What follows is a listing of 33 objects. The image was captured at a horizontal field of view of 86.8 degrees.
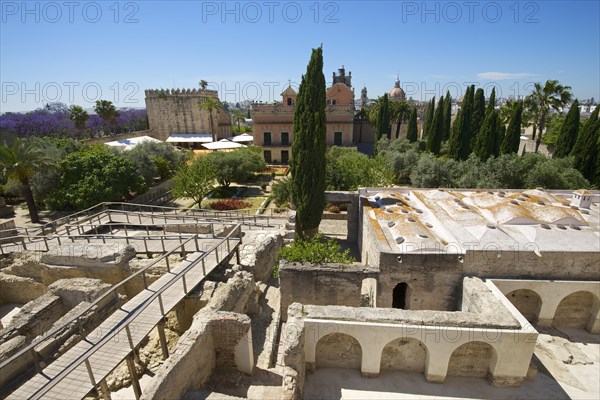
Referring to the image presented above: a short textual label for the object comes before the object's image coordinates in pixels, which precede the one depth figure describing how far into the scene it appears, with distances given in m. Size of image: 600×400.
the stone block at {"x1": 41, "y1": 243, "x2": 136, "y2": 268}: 12.70
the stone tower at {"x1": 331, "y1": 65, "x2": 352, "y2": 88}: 71.56
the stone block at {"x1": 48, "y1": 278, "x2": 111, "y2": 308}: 10.95
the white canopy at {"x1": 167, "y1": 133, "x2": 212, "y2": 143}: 50.47
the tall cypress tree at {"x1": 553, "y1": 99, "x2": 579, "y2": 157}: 27.86
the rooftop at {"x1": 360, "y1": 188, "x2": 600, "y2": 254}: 12.84
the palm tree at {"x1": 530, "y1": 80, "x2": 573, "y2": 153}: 32.88
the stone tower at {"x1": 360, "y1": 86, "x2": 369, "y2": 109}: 91.81
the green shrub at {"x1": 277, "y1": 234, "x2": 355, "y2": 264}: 13.08
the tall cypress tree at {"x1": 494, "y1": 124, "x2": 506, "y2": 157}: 29.03
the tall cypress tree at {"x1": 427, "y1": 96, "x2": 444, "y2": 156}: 36.75
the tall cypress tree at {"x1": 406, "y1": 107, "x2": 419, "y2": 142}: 42.62
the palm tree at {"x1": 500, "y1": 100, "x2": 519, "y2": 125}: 39.62
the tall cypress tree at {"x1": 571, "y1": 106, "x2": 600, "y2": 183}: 24.58
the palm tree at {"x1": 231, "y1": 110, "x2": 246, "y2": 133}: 70.96
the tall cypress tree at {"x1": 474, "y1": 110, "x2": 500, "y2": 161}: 28.67
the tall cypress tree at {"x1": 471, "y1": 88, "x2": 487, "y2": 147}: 33.03
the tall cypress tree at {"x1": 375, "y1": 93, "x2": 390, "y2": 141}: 43.34
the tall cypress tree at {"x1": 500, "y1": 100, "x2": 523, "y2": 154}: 29.20
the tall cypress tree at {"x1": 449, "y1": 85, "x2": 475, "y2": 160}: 32.32
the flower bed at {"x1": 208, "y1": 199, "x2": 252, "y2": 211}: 25.61
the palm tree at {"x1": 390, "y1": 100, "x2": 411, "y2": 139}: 48.81
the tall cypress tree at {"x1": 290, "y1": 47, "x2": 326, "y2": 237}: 17.55
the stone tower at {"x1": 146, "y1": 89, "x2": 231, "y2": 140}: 52.91
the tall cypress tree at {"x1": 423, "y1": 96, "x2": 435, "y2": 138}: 46.49
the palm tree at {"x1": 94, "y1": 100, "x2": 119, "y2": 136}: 45.72
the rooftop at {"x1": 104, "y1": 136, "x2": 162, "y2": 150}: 33.12
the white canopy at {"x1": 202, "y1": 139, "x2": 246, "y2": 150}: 35.94
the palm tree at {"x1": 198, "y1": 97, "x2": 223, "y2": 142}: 46.78
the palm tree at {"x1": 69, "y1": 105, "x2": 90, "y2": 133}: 41.12
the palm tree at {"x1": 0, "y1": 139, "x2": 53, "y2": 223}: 18.97
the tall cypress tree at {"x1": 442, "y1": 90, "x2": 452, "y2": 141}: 40.76
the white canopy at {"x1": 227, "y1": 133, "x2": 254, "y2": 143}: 47.56
